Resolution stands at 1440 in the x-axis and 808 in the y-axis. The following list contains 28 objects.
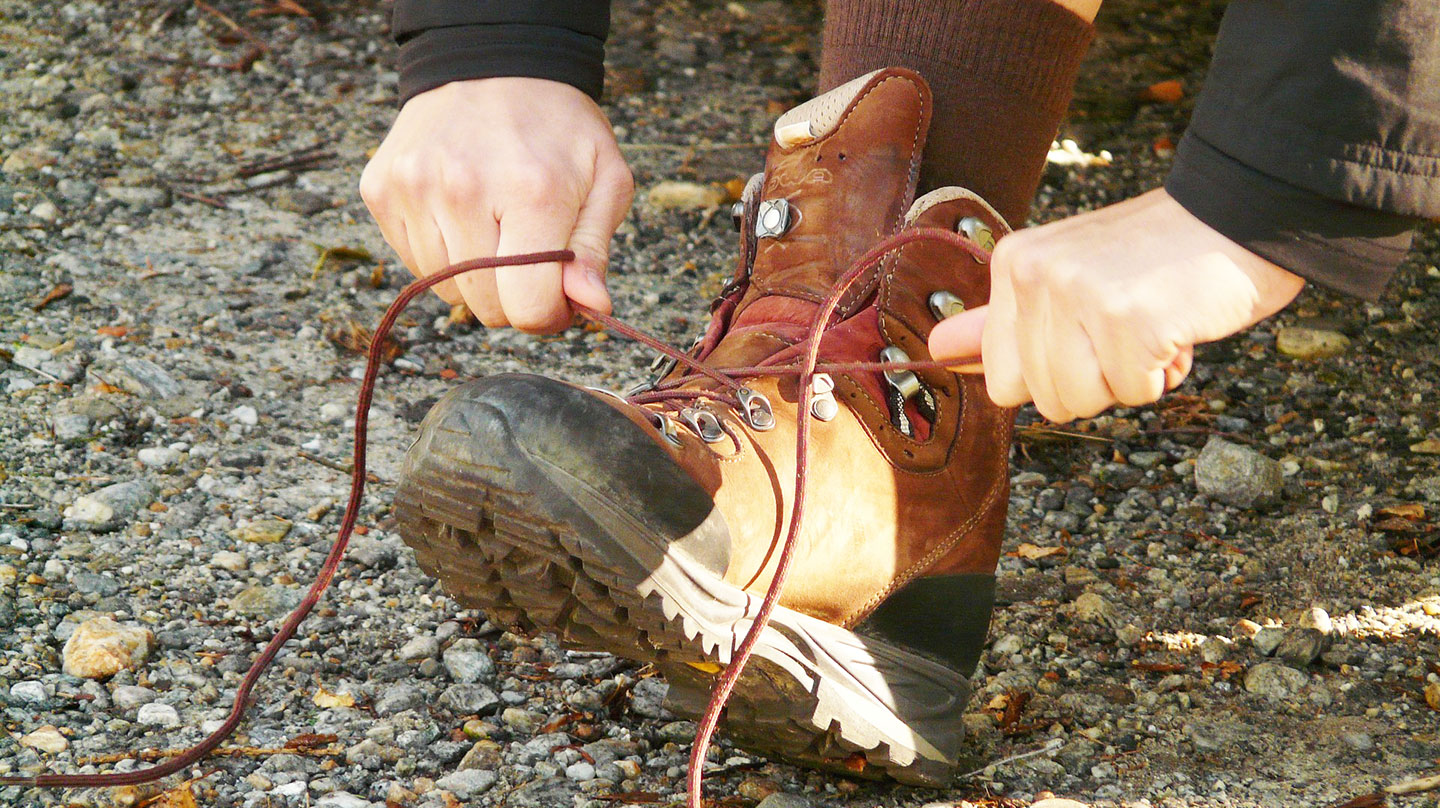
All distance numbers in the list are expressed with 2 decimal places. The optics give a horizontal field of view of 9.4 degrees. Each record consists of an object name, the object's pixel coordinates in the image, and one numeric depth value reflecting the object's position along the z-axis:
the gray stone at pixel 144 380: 3.49
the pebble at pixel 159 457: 3.43
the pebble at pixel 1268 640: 3.32
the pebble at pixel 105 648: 3.27
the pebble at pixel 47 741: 3.23
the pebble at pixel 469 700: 3.27
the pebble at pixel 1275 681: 3.29
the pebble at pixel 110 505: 3.37
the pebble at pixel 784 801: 3.23
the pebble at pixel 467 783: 3.23
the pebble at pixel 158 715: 3.25
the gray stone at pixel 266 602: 3.33
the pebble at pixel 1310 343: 3.56
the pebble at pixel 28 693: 3.25
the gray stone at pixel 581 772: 3.24
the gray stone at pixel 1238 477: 3.43
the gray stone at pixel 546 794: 3.22
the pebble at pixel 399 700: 3.27
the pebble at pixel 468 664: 3.29
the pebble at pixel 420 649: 3.31
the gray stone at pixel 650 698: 3.28
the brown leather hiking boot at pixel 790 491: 3.16
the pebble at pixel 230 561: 3.36
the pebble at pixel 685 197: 3.92
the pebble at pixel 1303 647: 3.30
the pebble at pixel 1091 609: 3.35
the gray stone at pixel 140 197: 3.70
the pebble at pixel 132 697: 3.26
